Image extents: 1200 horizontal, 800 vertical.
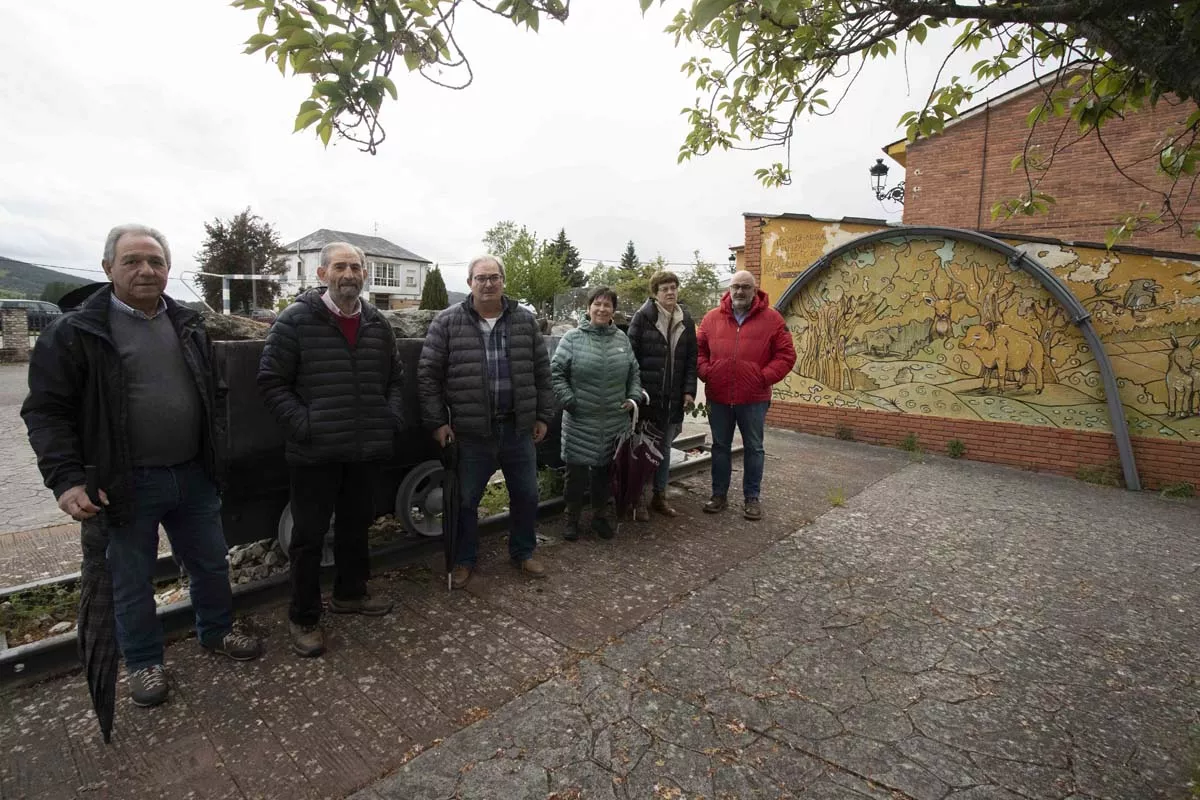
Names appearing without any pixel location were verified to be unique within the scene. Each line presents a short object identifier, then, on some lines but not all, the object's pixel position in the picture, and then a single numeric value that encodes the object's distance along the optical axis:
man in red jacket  5.14
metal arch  7.04
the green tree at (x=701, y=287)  31.67
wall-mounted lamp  13.38
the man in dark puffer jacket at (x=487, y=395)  3.64
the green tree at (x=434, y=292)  26.95
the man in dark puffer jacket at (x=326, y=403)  2.98
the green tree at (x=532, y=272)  46.44
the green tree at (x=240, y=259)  34.31
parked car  19.35
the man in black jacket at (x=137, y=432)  2.34
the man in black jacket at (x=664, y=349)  5.05
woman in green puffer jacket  4.51
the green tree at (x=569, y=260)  58.13
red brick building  11.46
